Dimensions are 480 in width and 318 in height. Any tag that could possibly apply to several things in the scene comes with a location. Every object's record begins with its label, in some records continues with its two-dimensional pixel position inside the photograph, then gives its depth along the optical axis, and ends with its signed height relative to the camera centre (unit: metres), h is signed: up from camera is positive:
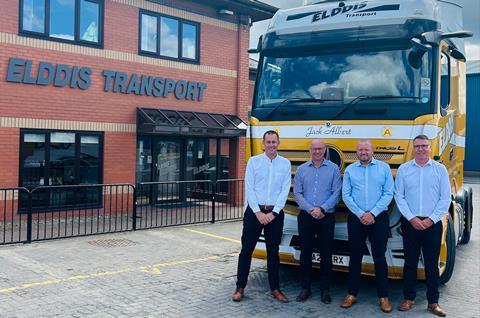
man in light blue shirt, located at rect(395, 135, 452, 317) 5.60 -0.47
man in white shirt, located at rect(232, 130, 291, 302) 5.94 -0.50
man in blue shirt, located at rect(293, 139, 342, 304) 5.88 -0.48
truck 5.93 +0.91
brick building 11.26 +1.74
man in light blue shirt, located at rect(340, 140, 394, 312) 5.67 -0.48
